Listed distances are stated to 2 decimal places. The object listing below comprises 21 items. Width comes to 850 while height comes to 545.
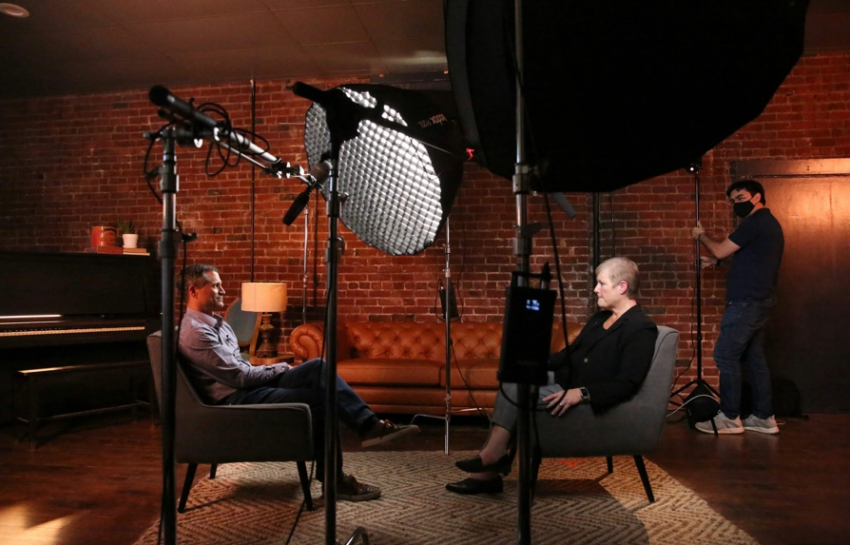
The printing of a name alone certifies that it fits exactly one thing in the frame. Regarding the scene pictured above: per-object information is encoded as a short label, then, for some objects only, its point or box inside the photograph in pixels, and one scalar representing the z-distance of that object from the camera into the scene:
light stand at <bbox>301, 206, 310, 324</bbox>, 4.79
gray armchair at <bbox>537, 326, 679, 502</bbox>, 2.22
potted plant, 4.81
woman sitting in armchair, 2.21
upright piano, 3.77
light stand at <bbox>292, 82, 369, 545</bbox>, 1.20
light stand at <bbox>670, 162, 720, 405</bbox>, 3.87
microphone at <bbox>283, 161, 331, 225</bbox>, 1.25
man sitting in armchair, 2.26
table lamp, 4.17
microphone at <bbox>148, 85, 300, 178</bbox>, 0.94
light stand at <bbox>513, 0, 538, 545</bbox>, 1.03
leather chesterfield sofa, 3.81
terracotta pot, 4.72
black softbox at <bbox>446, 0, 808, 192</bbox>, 0.82
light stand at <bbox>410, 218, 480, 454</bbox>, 3.22
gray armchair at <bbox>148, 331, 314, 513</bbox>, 2.09
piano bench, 3.44
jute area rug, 2.00
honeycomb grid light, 1.21
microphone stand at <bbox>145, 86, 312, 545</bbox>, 1.11
